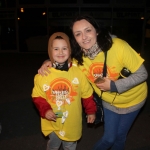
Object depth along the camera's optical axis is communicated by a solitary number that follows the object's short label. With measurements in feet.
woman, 7.54
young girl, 8.00
